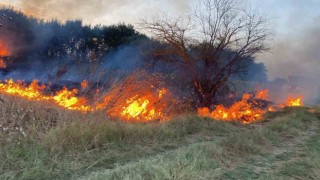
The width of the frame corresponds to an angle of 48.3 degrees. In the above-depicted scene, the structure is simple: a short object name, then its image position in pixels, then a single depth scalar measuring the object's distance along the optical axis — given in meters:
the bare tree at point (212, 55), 15.91
